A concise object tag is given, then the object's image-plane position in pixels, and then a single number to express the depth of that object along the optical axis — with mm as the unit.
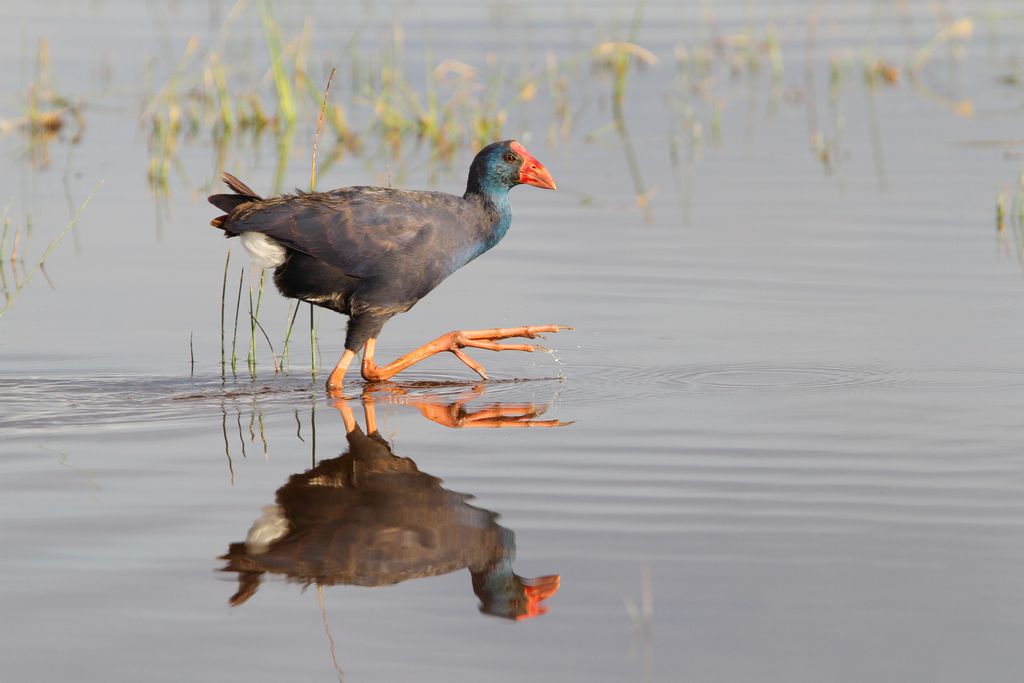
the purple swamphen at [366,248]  14195
